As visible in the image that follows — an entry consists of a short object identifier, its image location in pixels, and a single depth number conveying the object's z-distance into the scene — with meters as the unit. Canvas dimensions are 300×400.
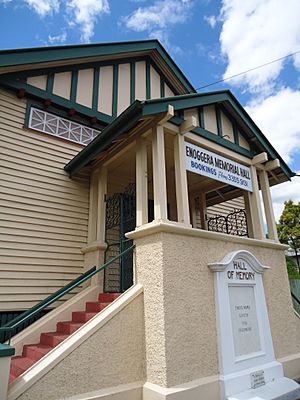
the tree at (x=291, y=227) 22.67
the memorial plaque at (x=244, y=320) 4.29
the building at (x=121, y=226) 3.51
